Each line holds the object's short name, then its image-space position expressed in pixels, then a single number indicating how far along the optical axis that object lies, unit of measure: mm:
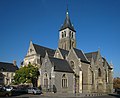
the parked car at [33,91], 24072
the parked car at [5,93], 19287
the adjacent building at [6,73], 40745
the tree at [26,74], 29797
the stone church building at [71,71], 27067
